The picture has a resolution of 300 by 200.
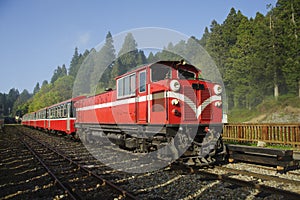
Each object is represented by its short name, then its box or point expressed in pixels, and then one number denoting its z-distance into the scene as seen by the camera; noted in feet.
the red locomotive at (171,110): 26.45
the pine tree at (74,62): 459.60
